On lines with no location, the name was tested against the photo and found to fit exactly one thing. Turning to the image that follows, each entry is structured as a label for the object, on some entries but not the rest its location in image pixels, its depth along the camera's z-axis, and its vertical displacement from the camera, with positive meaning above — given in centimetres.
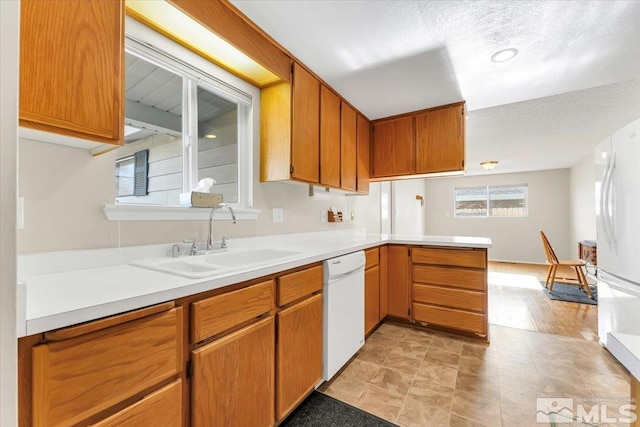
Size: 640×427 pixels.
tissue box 150 +9
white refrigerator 185 -13
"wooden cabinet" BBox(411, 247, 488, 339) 238 -68
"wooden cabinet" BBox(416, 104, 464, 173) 264 +77
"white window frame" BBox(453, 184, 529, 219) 677 +35
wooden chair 404 -90
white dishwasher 169 -66
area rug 359 -115
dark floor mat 145 -113
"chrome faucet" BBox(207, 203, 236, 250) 158 -6
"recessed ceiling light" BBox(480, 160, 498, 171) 496 +96
